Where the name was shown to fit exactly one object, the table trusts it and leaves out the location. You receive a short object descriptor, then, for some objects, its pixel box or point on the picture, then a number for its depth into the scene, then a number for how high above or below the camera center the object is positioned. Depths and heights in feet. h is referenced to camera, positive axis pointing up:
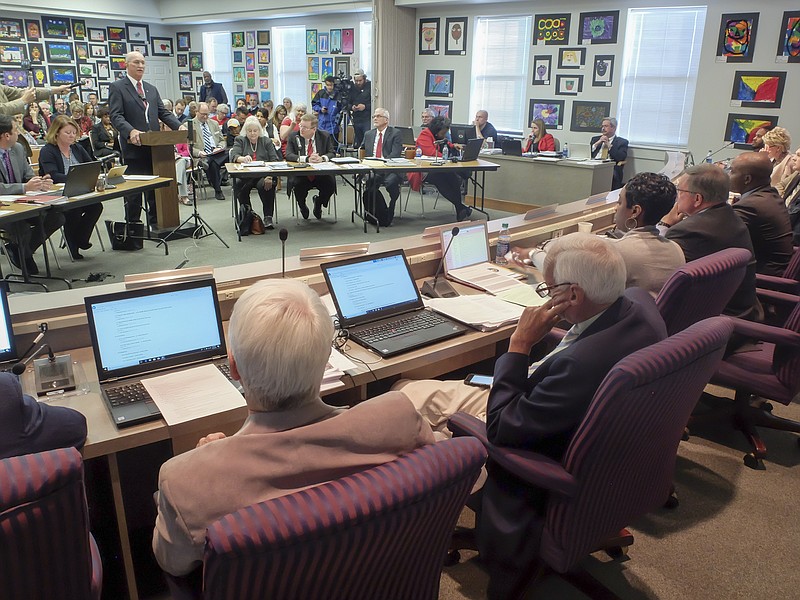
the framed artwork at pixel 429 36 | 33.40 +3.48
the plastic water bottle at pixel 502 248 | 10.98 -2.34
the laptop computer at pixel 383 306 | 7.68 -2.48
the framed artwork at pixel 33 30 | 41.06 +4.19
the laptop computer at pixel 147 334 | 6.22 -2.31
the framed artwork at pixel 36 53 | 41.50 +2.76
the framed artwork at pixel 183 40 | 47.89 +4.33
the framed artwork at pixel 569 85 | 29.19 +1.00
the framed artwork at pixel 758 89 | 23.97 +0.81
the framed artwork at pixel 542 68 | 29.94 +1.77
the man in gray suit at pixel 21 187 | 15.39 -2.16
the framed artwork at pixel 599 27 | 27.45 +3.39
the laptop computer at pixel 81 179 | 15.62 -1.93
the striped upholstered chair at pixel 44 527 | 3.29 -2.27
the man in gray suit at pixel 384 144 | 25.19 -1.57
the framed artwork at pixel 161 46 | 48.08 +3.91
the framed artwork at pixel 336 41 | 38.65 +3.61
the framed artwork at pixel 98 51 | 44.86 +3.27
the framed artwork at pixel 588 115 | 28.73 -0.30
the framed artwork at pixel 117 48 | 45.96 +3.52
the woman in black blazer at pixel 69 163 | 17.79 -1.78
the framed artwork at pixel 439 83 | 33.72 +1.13
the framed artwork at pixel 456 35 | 32.32 +3.43
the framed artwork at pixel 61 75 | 42.88 +1.51
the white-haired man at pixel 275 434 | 3.39 -1.80
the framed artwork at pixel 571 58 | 28.73 +2.16
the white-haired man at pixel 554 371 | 5.36 -2.19
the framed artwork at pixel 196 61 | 47.52 +2.84
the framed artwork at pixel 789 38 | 23.06 +2.55
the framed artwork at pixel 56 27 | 41.88 +4.50
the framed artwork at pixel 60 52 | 42.47 +2.99
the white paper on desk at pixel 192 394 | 5.85 -2.70
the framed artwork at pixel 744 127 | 24.49 -0.61
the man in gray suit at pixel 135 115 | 19.54 -0.47
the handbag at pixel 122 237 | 19.72 -4.07
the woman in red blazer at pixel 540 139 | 28.73 -1.38
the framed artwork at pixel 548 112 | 30.14 -0.22
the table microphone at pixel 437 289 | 9.27 -2.59
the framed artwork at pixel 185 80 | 48.93 +1.50
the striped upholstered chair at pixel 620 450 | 4.88 -2.71
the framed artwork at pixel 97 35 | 44.57 +4.32
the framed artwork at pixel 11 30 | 40.04 +4.05
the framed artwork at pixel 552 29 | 28.91 +3.44
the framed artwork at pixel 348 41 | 37.86 +3.58
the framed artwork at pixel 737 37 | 24.07 +2.70
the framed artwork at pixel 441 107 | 34.17 -0.10
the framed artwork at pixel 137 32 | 46.68 +4.74
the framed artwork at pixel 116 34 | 45.66 +4.51
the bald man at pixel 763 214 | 11.69 -1.80
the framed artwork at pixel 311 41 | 40.04 +3.73
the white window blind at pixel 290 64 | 41.42 +2.45
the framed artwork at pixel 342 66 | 38.63 +2.18
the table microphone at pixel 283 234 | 7.32 -1.47
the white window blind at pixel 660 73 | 26.22 +1.47
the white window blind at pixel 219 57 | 45.91 +3.04
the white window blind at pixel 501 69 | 31.07 +1.79
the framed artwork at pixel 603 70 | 28.02 +1.61
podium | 19.62 -1.99
